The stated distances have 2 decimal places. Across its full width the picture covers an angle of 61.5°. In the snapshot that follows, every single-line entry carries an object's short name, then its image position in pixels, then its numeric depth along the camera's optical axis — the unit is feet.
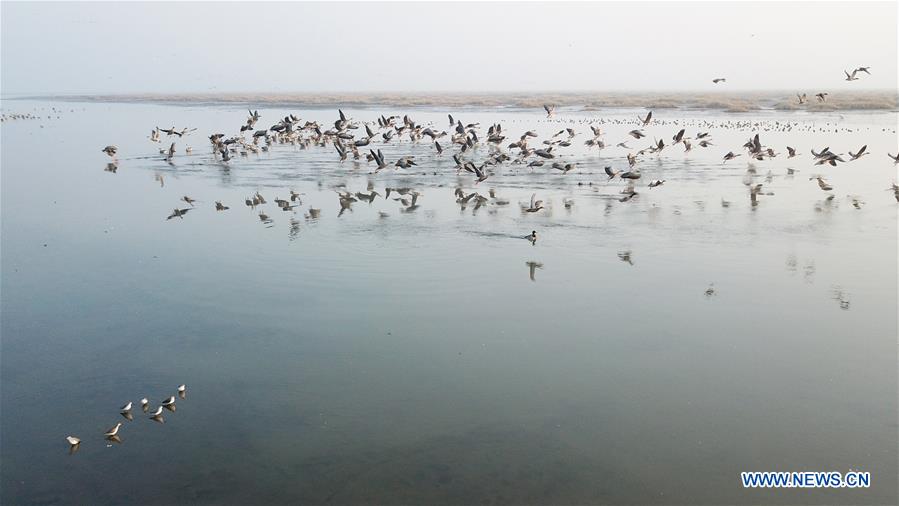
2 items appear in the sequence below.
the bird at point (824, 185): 65.96
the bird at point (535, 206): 58.88
